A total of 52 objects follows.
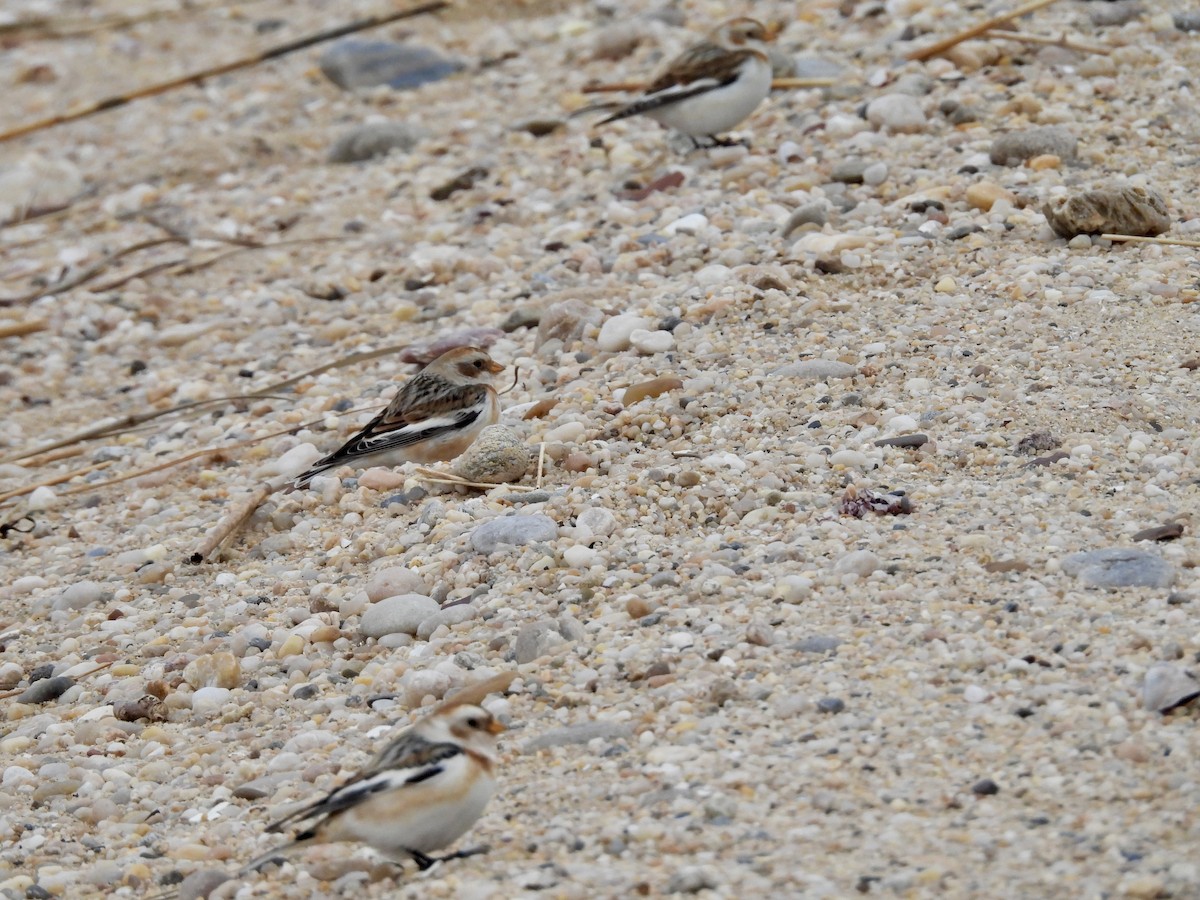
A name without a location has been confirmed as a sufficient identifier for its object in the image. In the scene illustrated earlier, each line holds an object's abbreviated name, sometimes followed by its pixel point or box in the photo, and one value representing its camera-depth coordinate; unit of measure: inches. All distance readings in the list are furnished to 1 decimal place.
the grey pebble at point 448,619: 363.9
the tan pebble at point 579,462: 421.7
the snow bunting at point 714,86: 608.4
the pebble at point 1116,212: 471.8
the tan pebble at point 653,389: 445.4
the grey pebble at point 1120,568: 319.3
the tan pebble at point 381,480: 455.5
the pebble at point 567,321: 507.2
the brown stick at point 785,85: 650.2
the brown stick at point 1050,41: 610.5
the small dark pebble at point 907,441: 390.6
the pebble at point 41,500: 508.7
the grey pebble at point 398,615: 369.7
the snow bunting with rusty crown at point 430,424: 461.1
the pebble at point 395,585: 383.6
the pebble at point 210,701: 363.6
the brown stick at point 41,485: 513.8
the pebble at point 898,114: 584.1
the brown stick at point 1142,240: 466.9
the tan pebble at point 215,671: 372.2
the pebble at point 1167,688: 278.8
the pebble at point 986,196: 511.2
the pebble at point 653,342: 472.4
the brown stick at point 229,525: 439.2
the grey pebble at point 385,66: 810.8
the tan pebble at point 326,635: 378.0
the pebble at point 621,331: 484.7
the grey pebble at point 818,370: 431.5
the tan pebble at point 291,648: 376.2
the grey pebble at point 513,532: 386.3
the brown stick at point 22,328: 640.4
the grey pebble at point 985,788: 266.7
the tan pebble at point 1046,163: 530.6
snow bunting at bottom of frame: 265.0
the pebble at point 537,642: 340.8
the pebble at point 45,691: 386.3
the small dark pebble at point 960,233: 496.4
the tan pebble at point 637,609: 343.9
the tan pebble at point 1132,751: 268.4
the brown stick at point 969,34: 634.8
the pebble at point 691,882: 251.6
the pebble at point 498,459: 429.4
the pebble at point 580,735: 304.2
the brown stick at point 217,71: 846.5
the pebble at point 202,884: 285.3
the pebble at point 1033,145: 536.1
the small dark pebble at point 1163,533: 333.7
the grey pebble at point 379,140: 738.8
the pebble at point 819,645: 317.7
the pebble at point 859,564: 341.7
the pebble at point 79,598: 434.3
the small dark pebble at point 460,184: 672.4
